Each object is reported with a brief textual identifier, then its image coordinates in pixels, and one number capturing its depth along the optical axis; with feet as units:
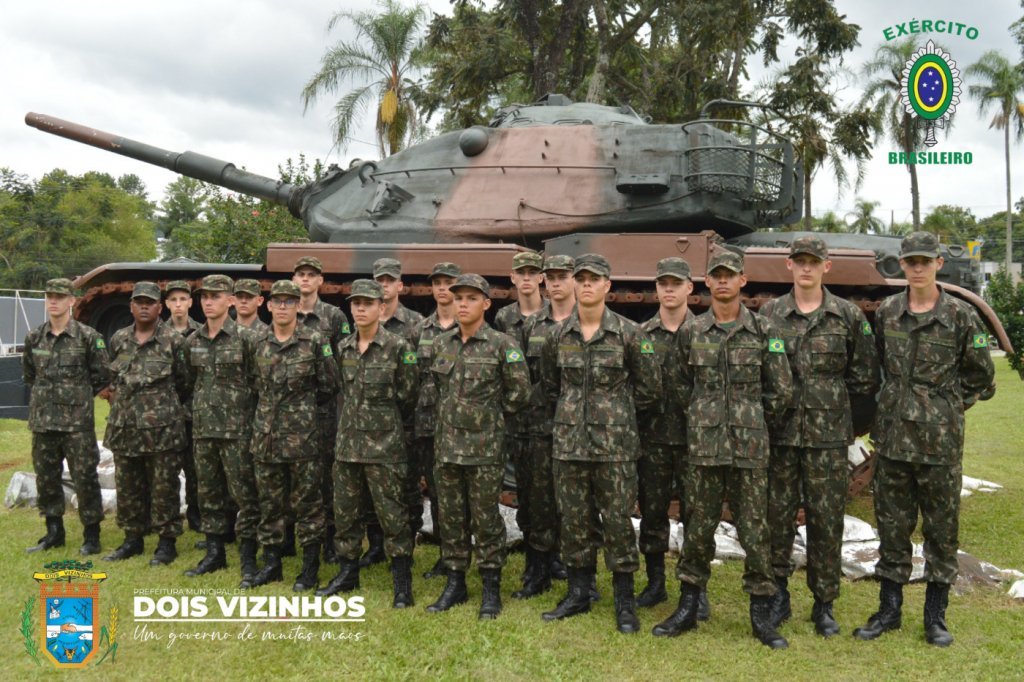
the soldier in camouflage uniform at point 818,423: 15.30
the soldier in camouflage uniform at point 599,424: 15.42
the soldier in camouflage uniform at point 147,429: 19.36
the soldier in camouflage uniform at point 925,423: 14.94
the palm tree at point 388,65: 70.74
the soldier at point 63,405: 20.13
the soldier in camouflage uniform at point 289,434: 17.35
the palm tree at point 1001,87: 109.09
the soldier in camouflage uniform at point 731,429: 14.71
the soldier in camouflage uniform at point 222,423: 18.26
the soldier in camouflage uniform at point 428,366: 18.21
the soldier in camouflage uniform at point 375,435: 16.44
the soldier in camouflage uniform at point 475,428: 15.98
